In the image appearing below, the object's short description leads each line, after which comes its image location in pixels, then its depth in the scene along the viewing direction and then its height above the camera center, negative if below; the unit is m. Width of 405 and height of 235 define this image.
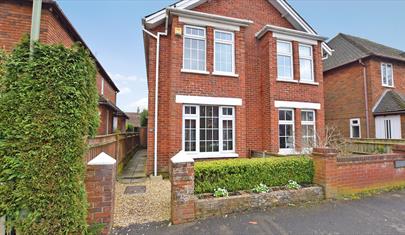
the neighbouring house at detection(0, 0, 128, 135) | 6.50 +3.73
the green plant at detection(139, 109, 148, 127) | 27.43 +1.46
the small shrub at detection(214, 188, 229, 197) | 4.82 -1.50
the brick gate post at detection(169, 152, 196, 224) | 4.29 -1.33
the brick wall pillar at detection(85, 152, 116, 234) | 3.67 -1.10
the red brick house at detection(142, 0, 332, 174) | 8.59 +2.36
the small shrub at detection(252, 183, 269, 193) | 5.12 -1.50
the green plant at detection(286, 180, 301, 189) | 5.46 -1.49
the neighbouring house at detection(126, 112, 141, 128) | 41.69 +2.67
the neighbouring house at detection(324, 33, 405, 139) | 13.93 +3.11
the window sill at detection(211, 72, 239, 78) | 9.05 +2.59
